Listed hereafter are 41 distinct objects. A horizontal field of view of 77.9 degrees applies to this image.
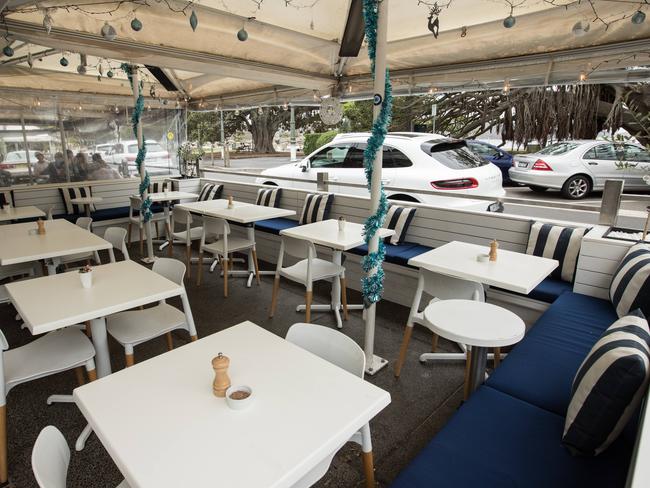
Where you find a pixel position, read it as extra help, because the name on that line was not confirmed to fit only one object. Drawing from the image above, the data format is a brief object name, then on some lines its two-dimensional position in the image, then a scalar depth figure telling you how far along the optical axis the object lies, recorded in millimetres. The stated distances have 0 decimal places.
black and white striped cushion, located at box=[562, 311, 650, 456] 1279
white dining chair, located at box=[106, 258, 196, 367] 2291
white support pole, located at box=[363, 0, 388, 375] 2330
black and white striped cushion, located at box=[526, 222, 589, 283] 3090
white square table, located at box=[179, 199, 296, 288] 4348
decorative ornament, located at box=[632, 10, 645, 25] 2715
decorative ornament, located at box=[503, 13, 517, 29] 2963
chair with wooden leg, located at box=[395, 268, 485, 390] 2557
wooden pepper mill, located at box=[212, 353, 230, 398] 1299
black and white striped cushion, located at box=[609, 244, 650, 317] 2285
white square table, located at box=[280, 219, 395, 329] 3232
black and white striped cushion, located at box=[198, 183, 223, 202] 6408
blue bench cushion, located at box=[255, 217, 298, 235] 5104
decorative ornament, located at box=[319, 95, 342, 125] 5230
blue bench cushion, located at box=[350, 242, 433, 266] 3762
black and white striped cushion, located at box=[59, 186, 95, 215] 6074
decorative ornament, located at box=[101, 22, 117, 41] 3254
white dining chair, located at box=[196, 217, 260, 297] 4168
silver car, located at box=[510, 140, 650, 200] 7766
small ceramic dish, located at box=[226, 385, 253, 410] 1240
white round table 1882
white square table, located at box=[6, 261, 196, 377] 1872
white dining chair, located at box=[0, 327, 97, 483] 1884
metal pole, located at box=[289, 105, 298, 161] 10895
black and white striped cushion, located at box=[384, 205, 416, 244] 4117
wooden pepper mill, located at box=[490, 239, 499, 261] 2676
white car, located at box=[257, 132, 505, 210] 5062
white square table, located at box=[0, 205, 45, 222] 4426
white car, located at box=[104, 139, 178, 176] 7098
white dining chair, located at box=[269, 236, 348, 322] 3291
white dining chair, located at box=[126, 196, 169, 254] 5478
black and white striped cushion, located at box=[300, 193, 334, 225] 4914
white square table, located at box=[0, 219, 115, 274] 2823
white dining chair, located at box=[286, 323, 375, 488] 1443
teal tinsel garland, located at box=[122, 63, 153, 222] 4780
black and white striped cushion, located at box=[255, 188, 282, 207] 5550
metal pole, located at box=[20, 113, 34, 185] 6051
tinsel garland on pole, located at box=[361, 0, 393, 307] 2367
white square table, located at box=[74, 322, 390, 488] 1020
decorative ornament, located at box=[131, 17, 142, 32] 3162
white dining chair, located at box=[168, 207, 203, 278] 4887
